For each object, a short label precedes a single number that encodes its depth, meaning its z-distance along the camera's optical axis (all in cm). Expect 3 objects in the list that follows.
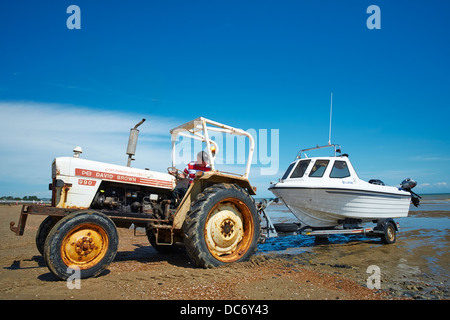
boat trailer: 646
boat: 746
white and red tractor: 379
